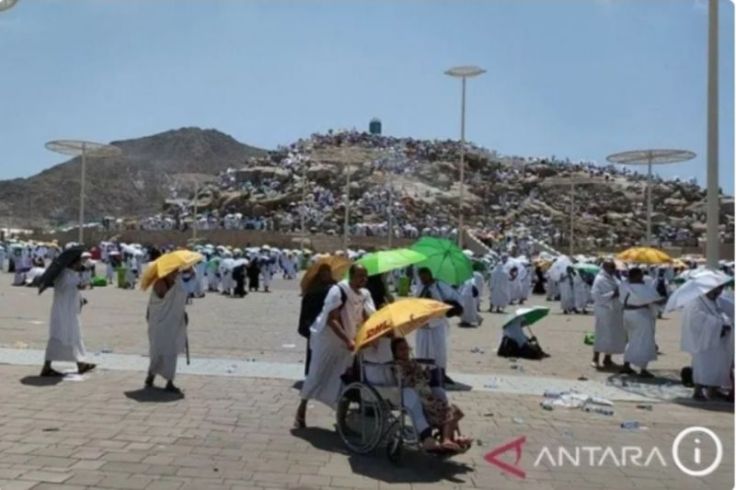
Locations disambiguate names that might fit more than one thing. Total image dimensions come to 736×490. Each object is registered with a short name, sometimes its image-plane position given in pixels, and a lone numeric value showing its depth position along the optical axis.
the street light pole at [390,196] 55.69
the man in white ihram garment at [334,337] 6.78
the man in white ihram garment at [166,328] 8.57
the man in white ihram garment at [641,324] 10.77
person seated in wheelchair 5.88
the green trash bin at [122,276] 27.92
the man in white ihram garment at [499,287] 21.86
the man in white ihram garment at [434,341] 8.46
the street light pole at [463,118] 27.38
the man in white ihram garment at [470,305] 16.44
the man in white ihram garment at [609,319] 11.40
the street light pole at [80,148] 23.45
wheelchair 6.00
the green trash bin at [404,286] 26.28
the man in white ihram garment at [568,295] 21.94
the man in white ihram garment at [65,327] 9.27
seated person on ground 12.25
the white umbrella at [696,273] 9.45
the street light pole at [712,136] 10.12
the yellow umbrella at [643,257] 14.84
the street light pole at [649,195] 21.90
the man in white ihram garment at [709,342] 8.98
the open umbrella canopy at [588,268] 21.50
